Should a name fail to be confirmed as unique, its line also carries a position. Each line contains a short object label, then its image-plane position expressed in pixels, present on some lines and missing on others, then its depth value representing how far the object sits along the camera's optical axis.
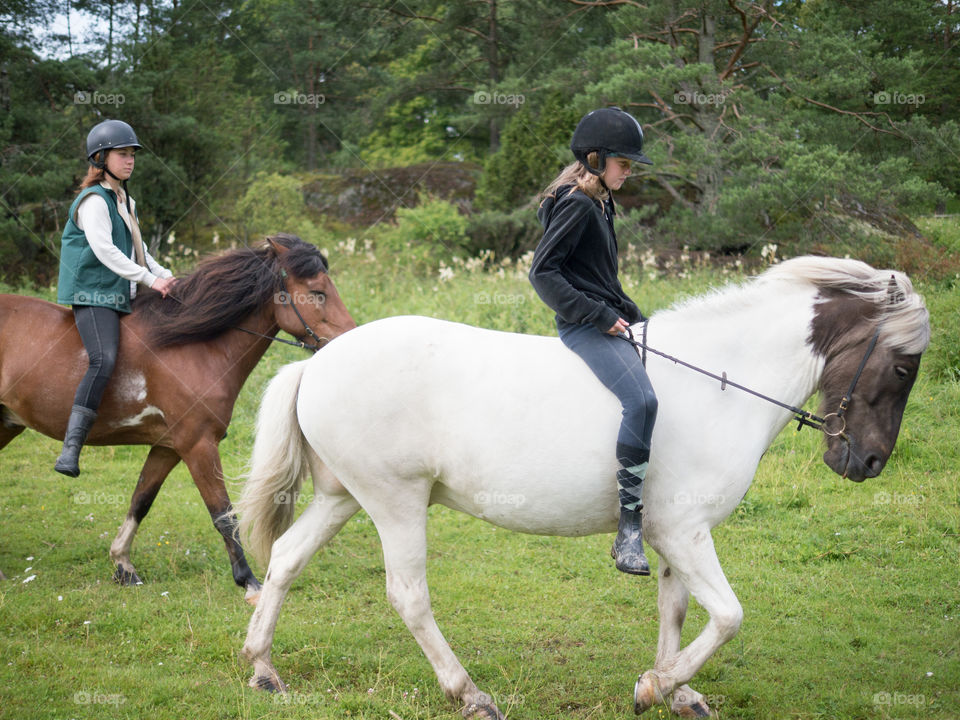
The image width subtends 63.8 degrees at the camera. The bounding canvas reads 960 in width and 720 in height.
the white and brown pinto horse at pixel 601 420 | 3.46
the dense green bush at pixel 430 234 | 15.06
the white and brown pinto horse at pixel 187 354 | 5.20
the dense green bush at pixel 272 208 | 15.72
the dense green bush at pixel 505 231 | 14.64
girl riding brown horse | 5.00
